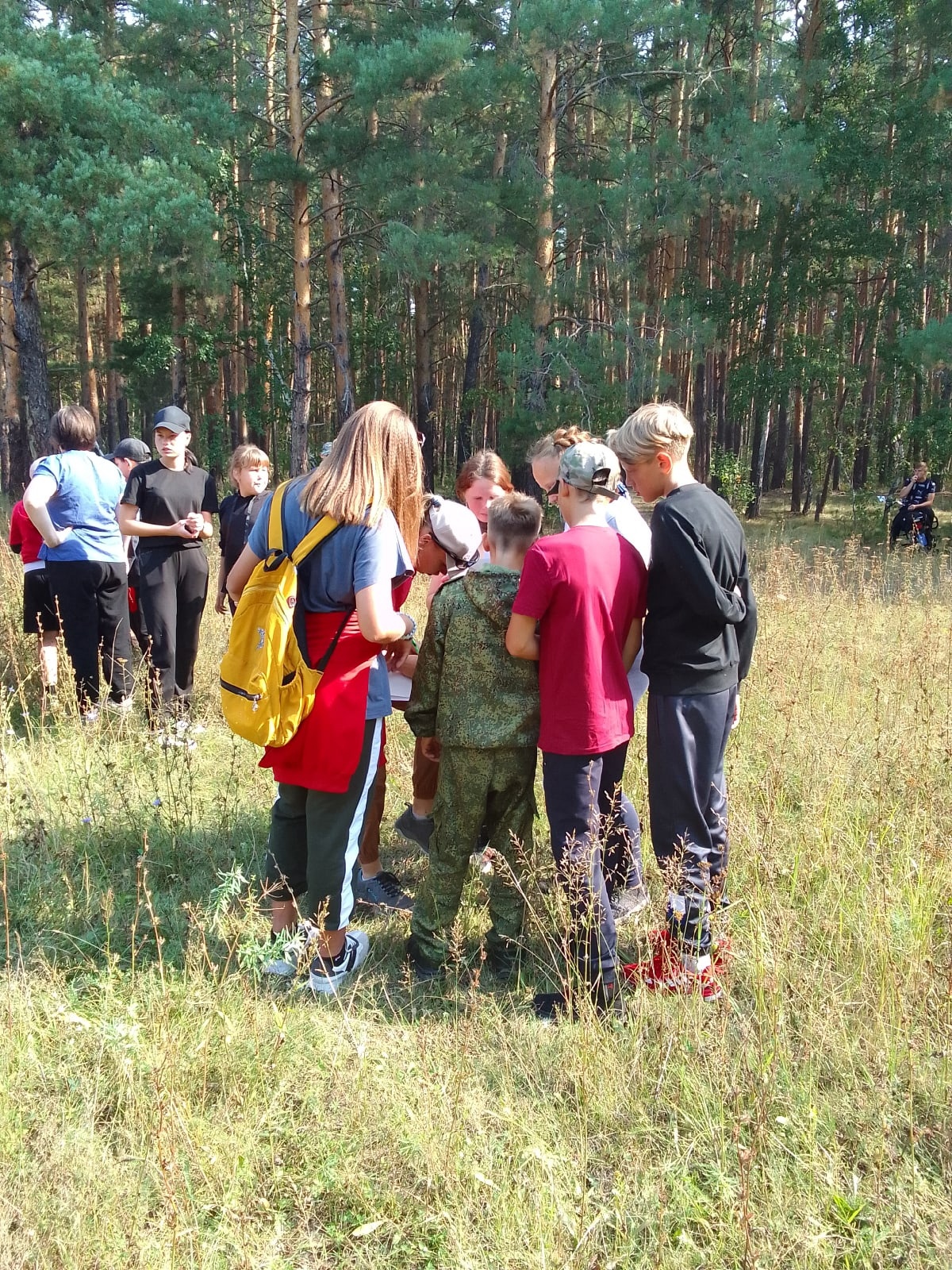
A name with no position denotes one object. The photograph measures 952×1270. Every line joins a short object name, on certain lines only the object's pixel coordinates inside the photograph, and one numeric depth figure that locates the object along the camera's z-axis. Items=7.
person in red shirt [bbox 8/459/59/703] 5.39
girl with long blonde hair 2.60
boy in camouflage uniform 2.84
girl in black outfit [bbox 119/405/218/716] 4.88
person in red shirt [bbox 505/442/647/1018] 2.58
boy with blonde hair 2.56
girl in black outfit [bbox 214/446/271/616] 4.97
